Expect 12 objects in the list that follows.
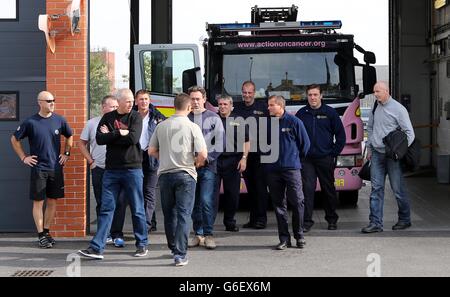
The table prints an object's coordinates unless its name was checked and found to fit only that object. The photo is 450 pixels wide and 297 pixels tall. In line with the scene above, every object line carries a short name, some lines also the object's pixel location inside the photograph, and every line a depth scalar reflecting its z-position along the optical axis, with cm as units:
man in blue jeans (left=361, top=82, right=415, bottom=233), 1969
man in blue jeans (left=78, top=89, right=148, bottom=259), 1672
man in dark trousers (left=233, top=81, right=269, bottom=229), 2020
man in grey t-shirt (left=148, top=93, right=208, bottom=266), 1591
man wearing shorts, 1817
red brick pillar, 1945
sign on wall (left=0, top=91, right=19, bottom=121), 2003
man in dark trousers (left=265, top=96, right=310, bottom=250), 1767
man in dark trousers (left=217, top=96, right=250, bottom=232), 1955
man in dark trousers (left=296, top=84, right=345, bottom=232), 2025
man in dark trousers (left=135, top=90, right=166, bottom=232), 1883
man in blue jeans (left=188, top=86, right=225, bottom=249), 1805
